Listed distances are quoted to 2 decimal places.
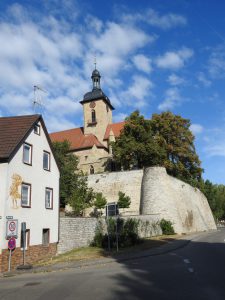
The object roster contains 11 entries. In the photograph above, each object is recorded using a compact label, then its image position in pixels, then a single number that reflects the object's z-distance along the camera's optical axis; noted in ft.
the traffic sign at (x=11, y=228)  42.17
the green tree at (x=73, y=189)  88.76
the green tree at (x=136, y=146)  111.31
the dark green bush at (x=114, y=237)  58.66
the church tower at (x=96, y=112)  156.20
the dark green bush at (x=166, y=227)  86.06
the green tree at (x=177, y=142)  116.71
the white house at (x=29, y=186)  43.84
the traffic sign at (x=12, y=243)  41.90
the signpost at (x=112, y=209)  50.25
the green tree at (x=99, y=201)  101.59
